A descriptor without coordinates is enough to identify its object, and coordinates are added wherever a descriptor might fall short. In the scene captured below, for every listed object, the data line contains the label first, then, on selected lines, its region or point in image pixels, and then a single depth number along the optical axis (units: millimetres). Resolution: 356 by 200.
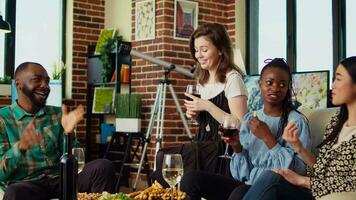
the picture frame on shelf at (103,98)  6367
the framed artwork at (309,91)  4879
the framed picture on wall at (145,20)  5824
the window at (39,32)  6480
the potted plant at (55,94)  5762
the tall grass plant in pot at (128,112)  5725
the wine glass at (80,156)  2432
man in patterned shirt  2736
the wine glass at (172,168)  2084
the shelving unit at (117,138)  5734
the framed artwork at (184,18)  5785
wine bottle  1841
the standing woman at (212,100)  2891
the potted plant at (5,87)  5953
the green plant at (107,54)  6277
